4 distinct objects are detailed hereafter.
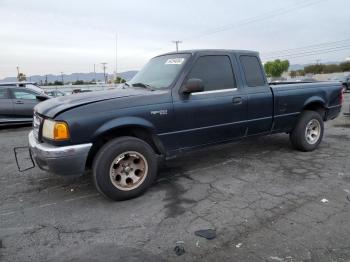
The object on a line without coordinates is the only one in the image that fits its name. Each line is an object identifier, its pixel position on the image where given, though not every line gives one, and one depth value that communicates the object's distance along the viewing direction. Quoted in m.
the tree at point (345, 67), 71.66
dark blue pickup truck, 4.06
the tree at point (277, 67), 87.50
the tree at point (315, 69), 82.95
